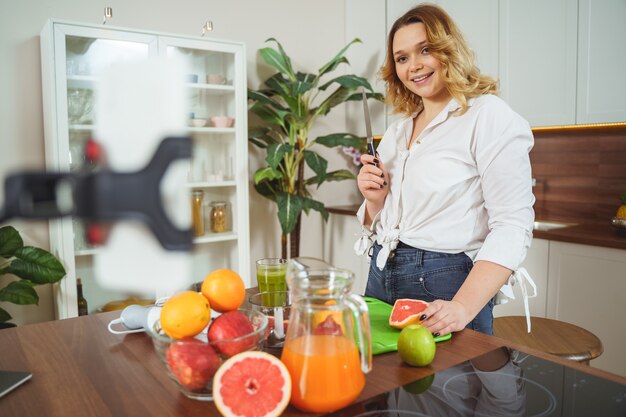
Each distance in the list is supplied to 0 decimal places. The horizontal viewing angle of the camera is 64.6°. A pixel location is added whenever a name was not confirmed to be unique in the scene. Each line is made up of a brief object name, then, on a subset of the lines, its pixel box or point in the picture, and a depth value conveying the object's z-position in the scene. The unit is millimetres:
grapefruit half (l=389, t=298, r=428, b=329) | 1000
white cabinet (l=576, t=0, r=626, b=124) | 2236
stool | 1493
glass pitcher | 669
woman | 1173
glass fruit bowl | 697
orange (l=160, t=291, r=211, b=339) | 714
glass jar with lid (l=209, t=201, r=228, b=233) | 3053
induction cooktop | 719
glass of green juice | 1143
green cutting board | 931
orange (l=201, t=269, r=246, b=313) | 812
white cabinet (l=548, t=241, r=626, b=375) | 2062
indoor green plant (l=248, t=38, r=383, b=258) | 3113
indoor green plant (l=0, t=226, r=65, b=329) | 2330
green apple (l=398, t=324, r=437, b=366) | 847
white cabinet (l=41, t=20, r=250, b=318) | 2438
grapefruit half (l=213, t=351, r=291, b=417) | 654
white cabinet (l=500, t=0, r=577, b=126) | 2402
